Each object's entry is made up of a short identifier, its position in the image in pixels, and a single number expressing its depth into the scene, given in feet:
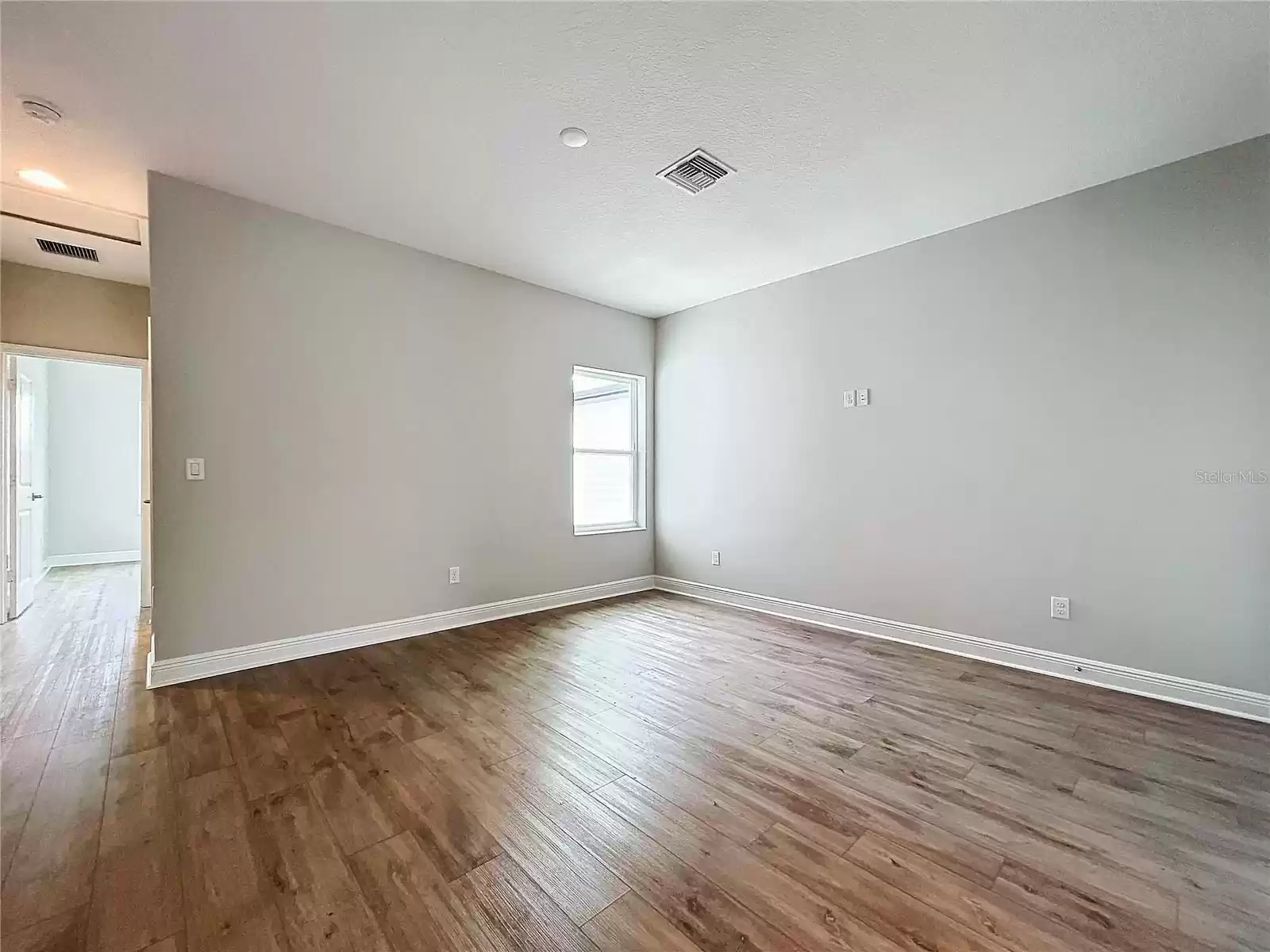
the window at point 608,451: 16.25
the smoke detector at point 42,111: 7.40
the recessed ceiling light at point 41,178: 9.16
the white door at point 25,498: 13.42
